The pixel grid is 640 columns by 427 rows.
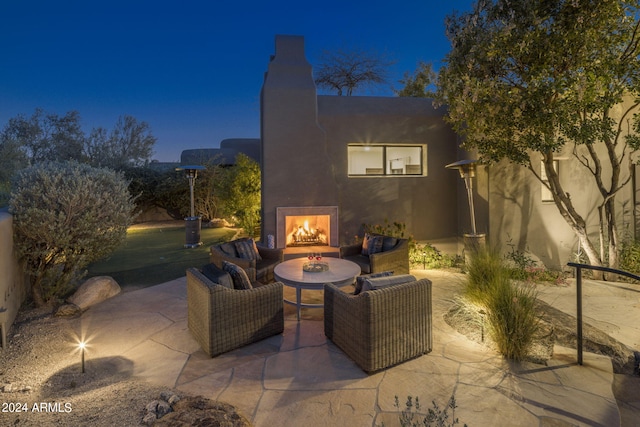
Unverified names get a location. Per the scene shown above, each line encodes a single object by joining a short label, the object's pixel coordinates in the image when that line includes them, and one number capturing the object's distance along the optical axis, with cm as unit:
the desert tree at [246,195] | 1067
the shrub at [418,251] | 739
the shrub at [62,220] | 452
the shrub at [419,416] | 208
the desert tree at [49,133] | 1717
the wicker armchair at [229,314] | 329
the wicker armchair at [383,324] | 297
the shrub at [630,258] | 663
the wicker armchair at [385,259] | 557
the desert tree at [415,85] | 1372
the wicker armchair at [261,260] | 493
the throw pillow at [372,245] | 621
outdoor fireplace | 769
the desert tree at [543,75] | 491
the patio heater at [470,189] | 666
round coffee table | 428
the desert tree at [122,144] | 1883
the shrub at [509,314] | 323
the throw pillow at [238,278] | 375
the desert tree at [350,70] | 1350
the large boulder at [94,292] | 494
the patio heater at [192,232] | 999
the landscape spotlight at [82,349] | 306
